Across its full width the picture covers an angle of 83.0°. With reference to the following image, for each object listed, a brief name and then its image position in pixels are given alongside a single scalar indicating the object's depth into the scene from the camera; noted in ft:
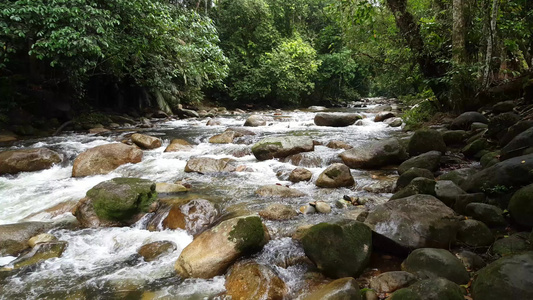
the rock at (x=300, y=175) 19.34
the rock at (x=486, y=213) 10.25
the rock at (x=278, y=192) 16.75
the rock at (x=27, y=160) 21.91
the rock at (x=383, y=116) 41.77
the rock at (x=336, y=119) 40.09
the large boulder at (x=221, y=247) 10.32
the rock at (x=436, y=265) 8.23
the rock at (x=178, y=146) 27.81
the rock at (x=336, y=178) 17.71
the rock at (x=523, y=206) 9.37
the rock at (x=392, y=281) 8.39
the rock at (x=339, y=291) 7.88
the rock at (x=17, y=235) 12.16
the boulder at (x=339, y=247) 9.37
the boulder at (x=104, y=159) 21.79
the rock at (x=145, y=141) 28.71
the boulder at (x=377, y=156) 20.52
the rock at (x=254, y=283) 9.11
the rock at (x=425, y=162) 17.56
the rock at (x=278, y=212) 13.65
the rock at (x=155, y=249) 11.71
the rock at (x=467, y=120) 22.96
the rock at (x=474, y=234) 9.61
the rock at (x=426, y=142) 20.06
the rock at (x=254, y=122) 41.35
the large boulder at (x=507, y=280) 6.46
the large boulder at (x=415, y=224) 9.88
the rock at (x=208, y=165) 22.21
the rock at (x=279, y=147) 24.07
